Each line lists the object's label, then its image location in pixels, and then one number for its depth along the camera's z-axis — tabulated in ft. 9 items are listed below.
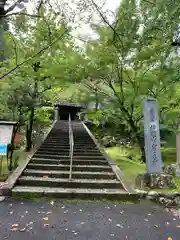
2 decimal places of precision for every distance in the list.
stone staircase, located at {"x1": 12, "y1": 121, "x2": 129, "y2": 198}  13.96
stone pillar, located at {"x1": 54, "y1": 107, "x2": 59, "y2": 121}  53.37
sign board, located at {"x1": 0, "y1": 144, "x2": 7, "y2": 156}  15.52
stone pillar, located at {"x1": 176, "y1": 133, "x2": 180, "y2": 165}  22.78
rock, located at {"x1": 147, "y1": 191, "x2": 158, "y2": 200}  13.42
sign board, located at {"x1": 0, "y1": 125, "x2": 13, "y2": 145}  16.44
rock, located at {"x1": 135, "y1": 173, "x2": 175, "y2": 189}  14.38
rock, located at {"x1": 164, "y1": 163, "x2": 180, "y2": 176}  17.84
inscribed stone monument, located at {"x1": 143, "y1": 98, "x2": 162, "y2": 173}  15.02
